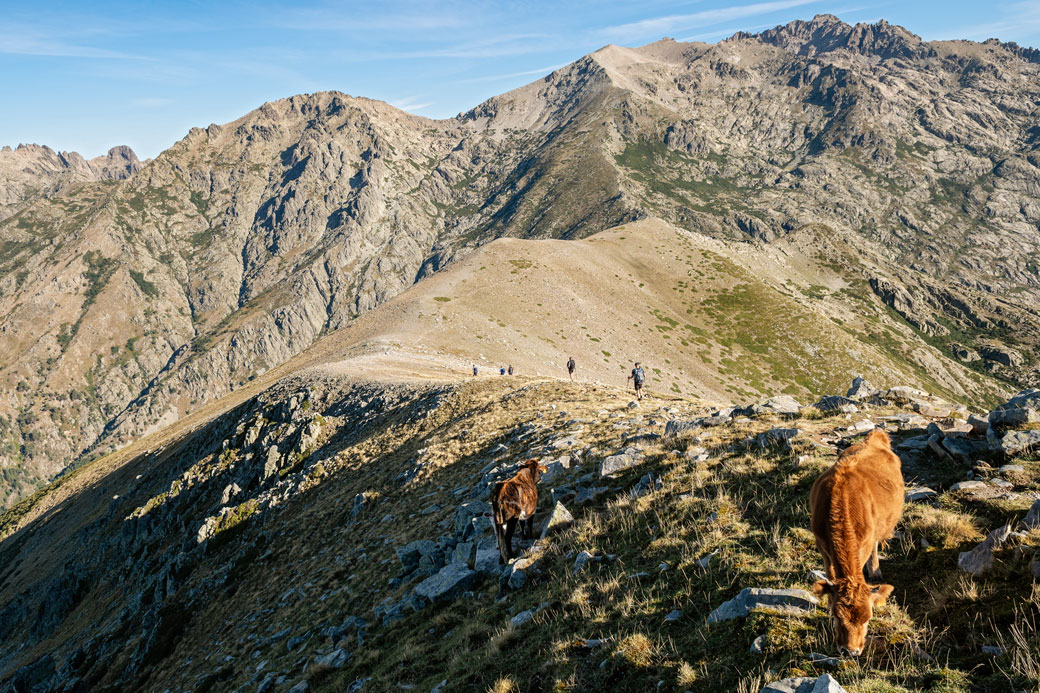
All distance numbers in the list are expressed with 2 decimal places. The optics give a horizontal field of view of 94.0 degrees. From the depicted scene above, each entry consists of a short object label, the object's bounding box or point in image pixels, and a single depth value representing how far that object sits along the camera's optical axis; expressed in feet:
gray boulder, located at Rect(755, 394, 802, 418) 52.34
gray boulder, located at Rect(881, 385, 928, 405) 51.21
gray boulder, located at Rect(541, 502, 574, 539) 40.24
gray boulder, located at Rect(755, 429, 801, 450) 41.06
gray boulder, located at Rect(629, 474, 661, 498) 40.09
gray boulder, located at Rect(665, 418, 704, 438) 51.93
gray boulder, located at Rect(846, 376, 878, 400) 55.31
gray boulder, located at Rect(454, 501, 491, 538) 48.78
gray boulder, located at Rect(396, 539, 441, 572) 48.55
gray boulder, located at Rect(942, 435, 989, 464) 31.76
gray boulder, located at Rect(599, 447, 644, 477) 47.50
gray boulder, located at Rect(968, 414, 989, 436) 33.60
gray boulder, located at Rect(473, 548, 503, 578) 39.55
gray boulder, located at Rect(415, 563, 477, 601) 39.45
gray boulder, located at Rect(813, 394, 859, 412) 48.83
